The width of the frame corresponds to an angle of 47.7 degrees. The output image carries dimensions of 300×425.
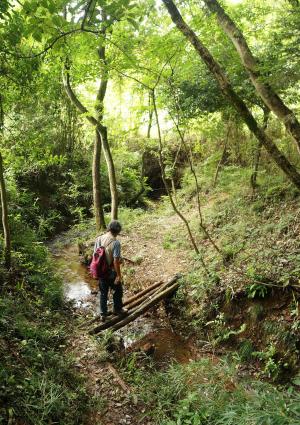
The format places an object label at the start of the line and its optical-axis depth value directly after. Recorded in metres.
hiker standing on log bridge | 6.58
